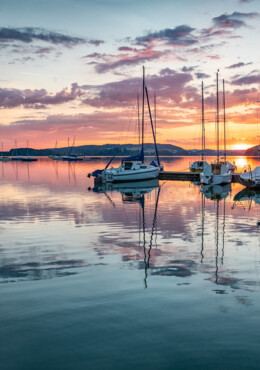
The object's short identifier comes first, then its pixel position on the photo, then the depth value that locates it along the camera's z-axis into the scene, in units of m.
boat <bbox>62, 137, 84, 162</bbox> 185.75
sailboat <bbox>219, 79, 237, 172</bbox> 53.79
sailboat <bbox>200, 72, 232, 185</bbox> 45.00
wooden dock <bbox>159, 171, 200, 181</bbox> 56.84
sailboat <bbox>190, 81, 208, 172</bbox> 61.84
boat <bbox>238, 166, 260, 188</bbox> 39.21
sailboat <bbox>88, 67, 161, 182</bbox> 48.56
